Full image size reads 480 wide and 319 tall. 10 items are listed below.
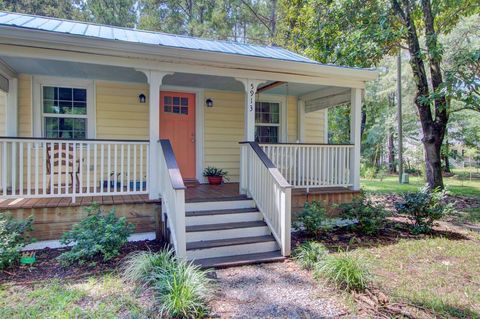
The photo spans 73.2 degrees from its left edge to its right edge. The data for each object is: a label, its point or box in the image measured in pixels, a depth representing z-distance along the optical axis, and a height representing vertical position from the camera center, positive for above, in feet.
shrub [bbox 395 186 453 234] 18.65 -3.11
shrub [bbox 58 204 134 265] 13.41 -3.62
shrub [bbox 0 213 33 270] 12.61 -3.44
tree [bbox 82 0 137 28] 53.93 +24.19
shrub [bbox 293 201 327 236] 17.11 -3.41
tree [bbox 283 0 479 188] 26.48 +10.08
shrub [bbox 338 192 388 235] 18.40 -3.48
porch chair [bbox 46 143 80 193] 15.74 -0.39
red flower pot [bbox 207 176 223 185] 23.89 -1.90
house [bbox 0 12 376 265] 14.93 +2.06
